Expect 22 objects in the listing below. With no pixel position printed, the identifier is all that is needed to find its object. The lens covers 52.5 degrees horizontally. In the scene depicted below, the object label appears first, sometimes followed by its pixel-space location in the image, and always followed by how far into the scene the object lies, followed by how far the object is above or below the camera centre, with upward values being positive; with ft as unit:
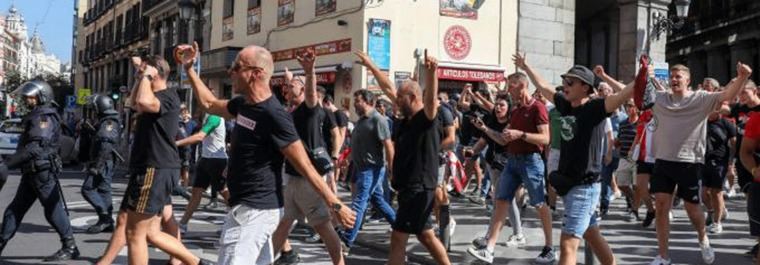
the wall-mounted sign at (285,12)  70.69 +10.14
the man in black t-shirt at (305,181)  19.72 -1.62
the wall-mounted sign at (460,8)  61.72 +9.43
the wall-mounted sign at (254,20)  78.12 +10.22
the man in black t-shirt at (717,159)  28.86 -1.03
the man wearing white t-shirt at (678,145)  21.35 -0.38
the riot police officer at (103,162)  28.99 -1.78
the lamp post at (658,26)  66.13 +9.08
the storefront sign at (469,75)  60.39 +4.07
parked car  66.49 -1.81
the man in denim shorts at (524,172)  23.26 -1.37
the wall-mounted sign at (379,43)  58.54 +6.11
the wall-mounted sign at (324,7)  64.34 +9.74
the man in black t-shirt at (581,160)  17.94 -0.75
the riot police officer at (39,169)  22.91 -1.66
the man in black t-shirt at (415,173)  18.69 -1.19
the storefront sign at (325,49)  61.62 +6.20
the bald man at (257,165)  13.88 -0.82
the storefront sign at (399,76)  59.11 +3.68
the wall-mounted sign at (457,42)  61.87 +6.71
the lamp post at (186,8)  65.21 +9.37
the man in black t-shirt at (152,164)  17.57 -1.12
